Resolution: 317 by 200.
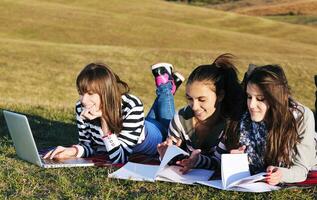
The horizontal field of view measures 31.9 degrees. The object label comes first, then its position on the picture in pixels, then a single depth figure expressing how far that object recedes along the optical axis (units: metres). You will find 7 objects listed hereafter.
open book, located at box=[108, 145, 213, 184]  4.45
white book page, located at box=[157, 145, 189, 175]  4.46
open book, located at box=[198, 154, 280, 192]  4.15
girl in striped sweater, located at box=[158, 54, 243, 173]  4.84
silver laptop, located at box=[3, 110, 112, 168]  4.75
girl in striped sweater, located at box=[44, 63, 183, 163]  5.08
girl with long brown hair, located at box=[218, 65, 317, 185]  4.41
